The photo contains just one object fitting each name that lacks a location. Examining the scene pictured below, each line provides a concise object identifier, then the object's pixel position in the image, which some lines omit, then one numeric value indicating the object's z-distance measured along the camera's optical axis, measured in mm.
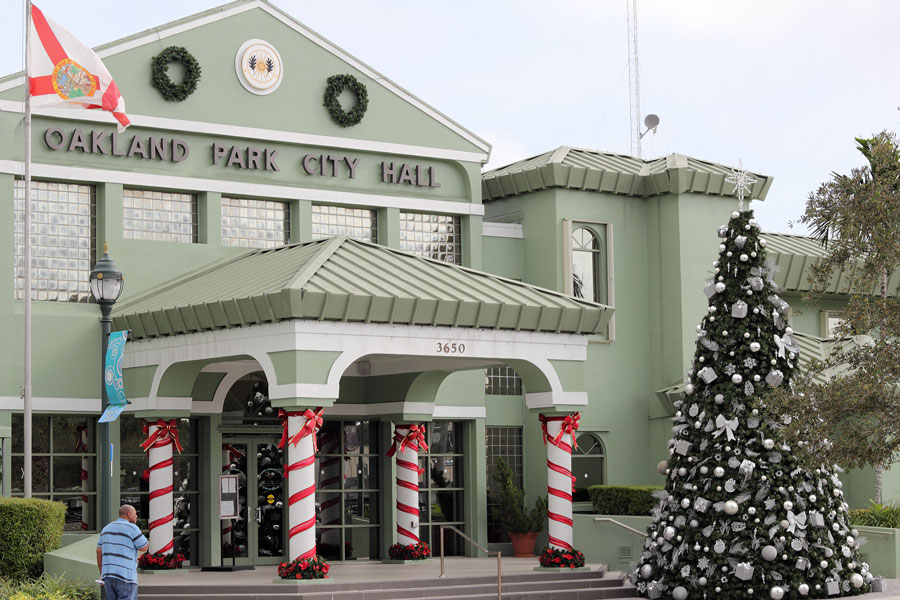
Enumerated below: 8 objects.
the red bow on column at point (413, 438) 26203
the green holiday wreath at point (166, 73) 25234
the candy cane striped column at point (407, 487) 25845
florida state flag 22344
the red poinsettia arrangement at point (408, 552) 25641
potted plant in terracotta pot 28062
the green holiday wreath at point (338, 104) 27234
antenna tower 35312
